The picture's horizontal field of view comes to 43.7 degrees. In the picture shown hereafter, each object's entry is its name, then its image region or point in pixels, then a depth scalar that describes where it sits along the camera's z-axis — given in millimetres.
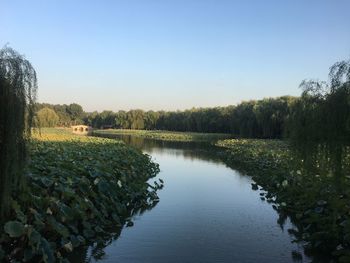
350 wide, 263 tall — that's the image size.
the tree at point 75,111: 184912
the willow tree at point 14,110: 5773
